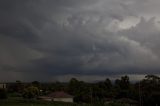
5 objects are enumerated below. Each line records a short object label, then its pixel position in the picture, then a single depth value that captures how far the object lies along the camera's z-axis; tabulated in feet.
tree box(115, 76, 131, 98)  181.80
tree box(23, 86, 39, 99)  183.15
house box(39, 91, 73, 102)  181.27
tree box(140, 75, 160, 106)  141.60
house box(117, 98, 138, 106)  153.81
